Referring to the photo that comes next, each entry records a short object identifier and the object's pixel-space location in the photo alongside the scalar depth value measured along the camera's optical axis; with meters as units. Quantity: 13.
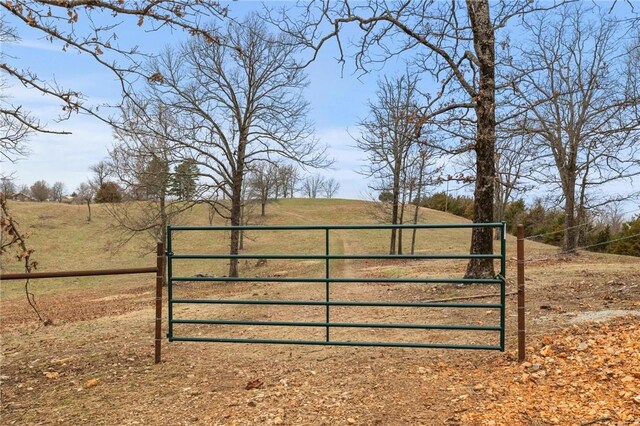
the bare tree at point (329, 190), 86.03
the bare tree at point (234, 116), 15.60
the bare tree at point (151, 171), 14.98
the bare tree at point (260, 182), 17.86
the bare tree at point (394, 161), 20.83
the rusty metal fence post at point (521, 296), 4.30
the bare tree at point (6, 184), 7.37
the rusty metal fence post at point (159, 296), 4.80
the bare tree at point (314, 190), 84.46
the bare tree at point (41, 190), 60.23
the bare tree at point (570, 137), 17.28
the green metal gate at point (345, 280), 4.35
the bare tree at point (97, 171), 26.60
